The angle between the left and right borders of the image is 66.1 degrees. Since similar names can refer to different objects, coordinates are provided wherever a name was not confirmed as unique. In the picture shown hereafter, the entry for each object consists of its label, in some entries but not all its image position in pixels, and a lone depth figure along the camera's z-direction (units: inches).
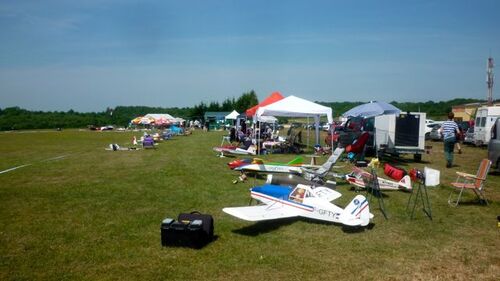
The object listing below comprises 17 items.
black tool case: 239.3
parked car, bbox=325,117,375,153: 748.6
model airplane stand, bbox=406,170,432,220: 314.8
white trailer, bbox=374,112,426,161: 673.0
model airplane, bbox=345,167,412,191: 394.7
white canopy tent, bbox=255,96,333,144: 764.6
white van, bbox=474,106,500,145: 945.5
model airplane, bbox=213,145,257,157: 773.9
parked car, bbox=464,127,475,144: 1030.8
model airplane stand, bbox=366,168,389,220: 323.0
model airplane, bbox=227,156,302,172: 497.8
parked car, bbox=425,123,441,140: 1276.6
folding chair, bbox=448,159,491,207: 355.3
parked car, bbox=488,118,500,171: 515.2
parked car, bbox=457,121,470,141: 1276.3
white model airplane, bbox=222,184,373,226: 278.1
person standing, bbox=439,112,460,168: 556.7
